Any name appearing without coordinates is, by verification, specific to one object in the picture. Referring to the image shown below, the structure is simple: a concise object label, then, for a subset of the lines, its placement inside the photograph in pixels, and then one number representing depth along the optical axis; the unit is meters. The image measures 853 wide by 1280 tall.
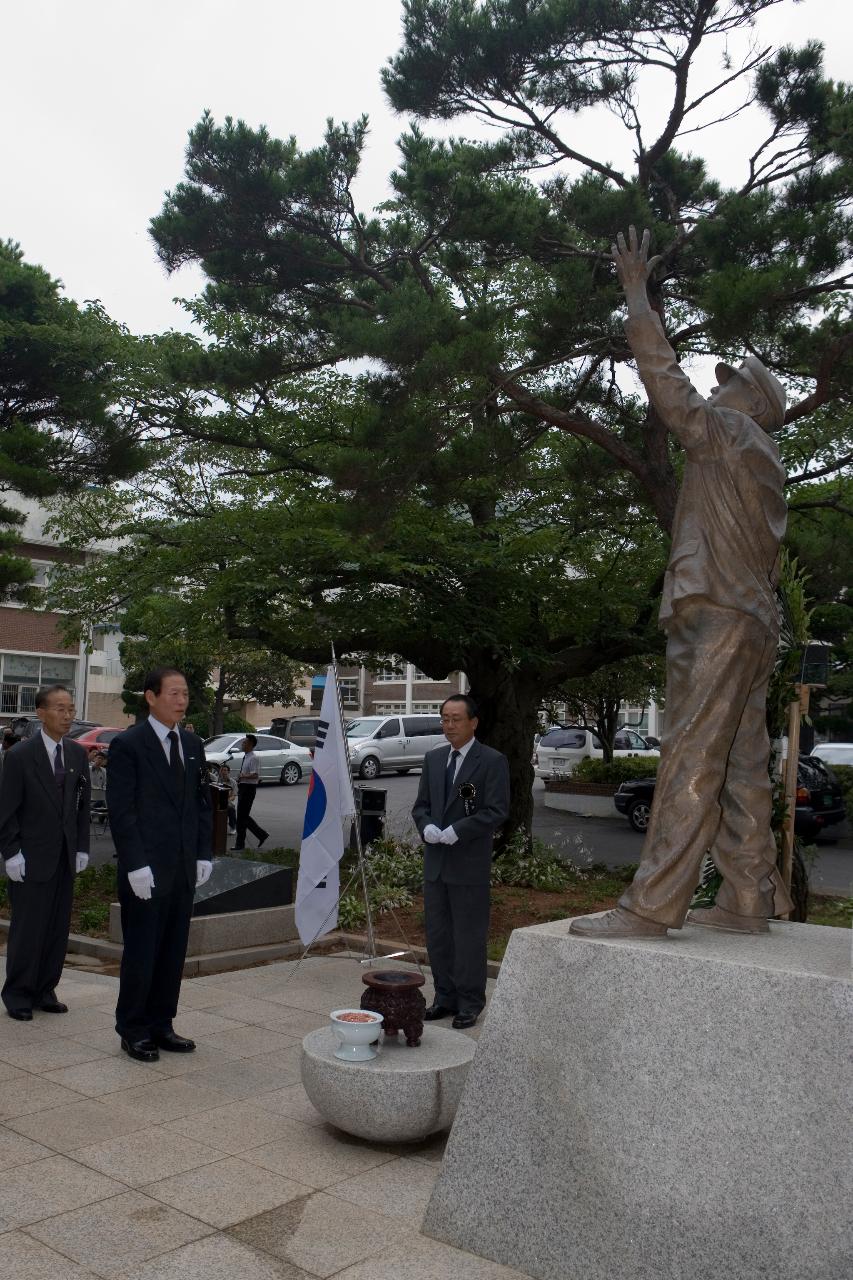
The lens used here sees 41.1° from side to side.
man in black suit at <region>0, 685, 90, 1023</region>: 6.73
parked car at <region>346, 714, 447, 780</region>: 32.59
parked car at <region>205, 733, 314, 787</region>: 29.75
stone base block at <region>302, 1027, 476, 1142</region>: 4.68
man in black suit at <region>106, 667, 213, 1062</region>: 5.98
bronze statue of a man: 4.36
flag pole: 7.61
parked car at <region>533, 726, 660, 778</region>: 30.59
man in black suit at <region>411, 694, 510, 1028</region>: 6.73
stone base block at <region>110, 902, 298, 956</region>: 8.59
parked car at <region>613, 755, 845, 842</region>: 19.38
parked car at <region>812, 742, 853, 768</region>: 23.45
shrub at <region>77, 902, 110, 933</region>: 9.66
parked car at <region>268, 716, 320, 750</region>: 37.08
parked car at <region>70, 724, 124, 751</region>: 27.82
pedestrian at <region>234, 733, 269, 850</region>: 16.73
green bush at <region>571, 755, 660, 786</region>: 28.22
